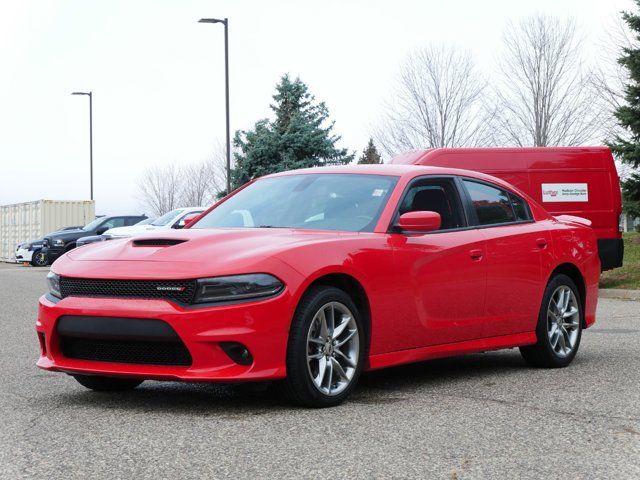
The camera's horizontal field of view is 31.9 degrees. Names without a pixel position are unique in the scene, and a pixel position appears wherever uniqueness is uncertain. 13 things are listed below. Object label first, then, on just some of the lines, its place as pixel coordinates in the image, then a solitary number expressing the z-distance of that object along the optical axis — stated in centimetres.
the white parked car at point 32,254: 3925
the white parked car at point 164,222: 2455
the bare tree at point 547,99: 4247
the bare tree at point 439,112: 4509
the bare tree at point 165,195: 9150
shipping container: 4559
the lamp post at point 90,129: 5375
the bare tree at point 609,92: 3568
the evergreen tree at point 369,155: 9548
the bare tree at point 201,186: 8457
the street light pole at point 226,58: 3453
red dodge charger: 610
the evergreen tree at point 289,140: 4316
